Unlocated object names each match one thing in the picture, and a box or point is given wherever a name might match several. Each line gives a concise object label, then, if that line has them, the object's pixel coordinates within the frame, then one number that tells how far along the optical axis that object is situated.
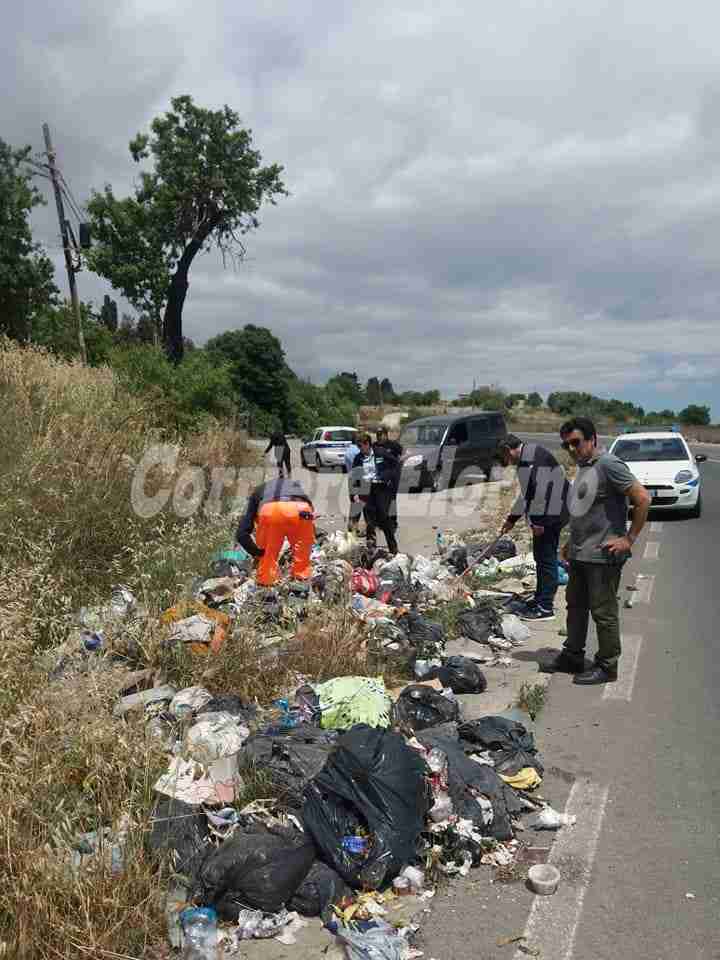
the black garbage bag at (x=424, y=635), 5.75
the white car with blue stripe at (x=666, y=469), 12.83
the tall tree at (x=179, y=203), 28.08
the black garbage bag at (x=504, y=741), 3.94
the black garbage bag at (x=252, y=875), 2.87
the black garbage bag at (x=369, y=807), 3.03
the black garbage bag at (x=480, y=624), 6.45
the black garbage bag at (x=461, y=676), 5.22
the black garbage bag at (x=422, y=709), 4.41
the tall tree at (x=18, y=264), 26.53
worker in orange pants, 6.40
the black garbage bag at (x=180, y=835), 2.97
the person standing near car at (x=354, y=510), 11.01
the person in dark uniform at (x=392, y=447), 9.66
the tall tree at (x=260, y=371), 46.94
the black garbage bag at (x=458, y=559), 8.90
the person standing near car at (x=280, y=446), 14.64
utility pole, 19.00
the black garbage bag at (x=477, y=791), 3.39
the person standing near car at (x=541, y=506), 6.86
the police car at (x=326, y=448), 24.61
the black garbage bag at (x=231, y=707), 4.14
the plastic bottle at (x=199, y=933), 2.62
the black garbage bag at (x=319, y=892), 2.91
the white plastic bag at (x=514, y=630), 6.42
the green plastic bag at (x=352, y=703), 4.15
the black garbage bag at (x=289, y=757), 3.40
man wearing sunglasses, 5.20
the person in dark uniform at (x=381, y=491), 9.55
